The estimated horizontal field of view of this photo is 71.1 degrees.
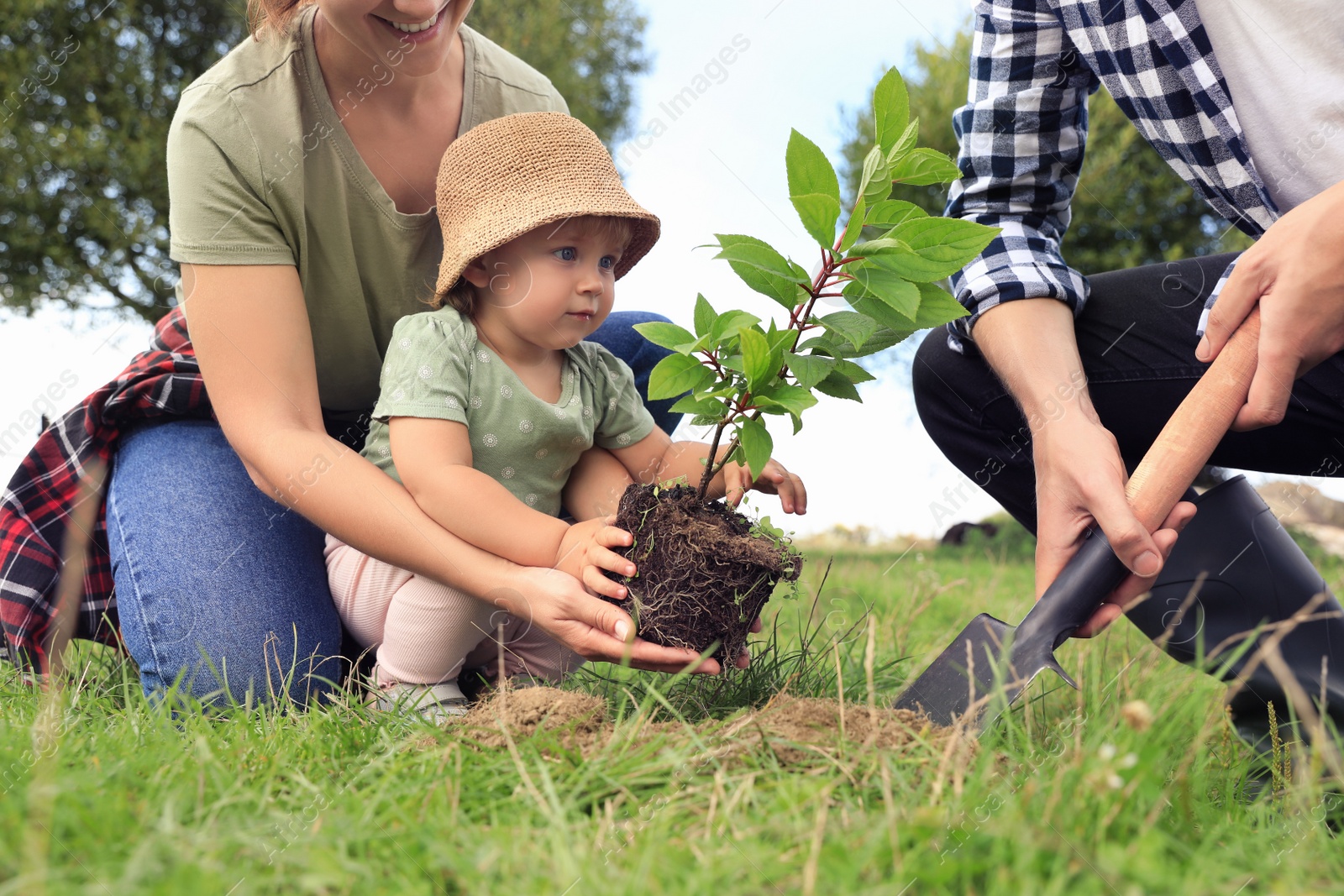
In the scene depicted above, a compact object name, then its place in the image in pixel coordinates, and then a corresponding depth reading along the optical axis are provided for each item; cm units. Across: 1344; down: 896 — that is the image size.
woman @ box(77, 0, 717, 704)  188
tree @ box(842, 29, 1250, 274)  638
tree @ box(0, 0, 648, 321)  642
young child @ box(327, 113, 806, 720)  181
